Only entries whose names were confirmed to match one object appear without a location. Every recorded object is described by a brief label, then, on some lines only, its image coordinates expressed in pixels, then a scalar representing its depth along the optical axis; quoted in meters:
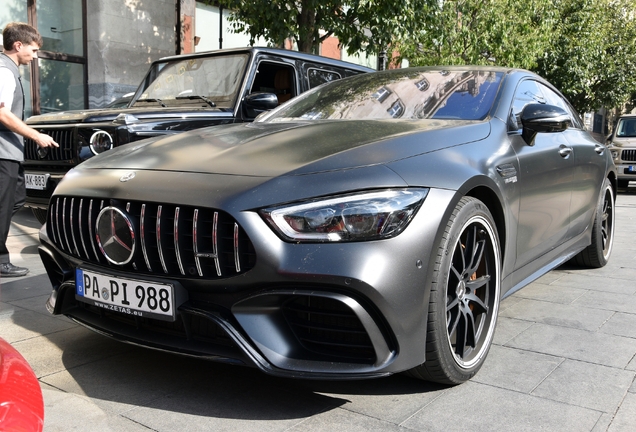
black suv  5.55
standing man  4.81
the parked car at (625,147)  15.30
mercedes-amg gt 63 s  2.37
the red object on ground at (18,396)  1.25
